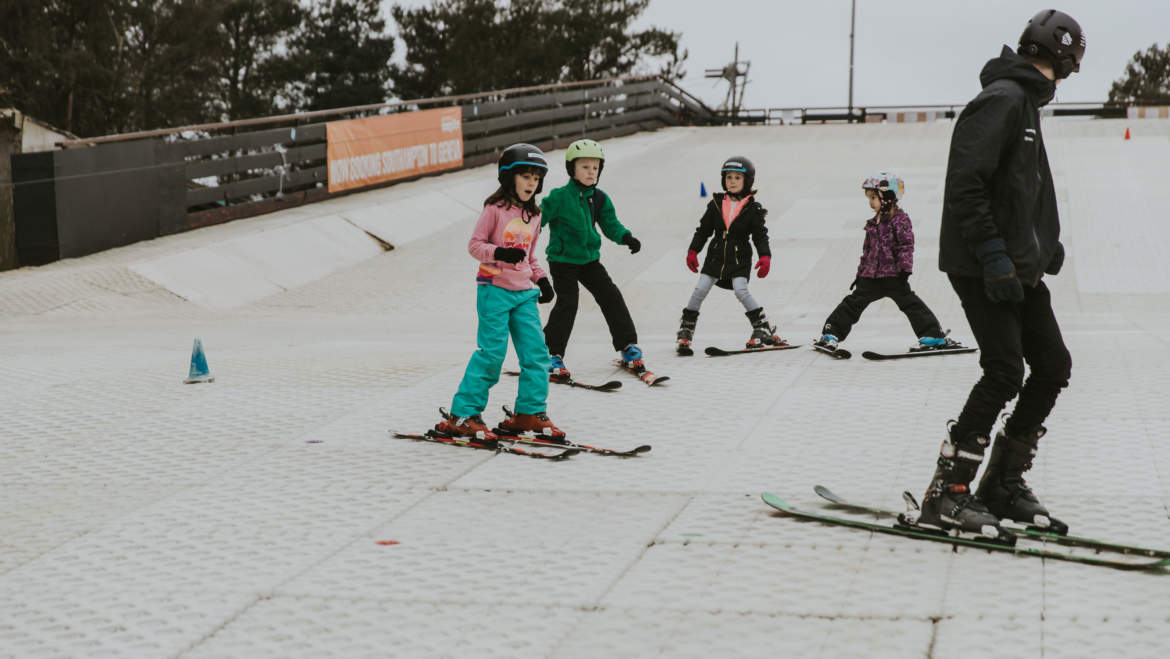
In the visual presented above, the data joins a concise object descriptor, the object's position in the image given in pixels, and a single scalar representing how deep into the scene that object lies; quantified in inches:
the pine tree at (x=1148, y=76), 3218.5
